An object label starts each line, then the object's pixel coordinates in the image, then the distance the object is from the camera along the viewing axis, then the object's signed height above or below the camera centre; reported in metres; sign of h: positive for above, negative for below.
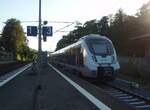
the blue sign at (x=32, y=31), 12.71 +2.34
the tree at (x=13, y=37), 47.30 +6.89
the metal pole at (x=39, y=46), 10.67 +0.83
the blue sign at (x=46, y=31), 12.96 +2.38
